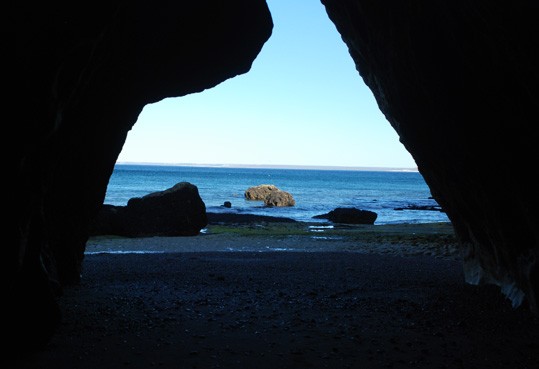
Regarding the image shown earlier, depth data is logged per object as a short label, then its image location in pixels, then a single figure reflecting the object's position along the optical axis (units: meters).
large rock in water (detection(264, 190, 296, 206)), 51.06
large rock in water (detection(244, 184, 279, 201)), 55.31
